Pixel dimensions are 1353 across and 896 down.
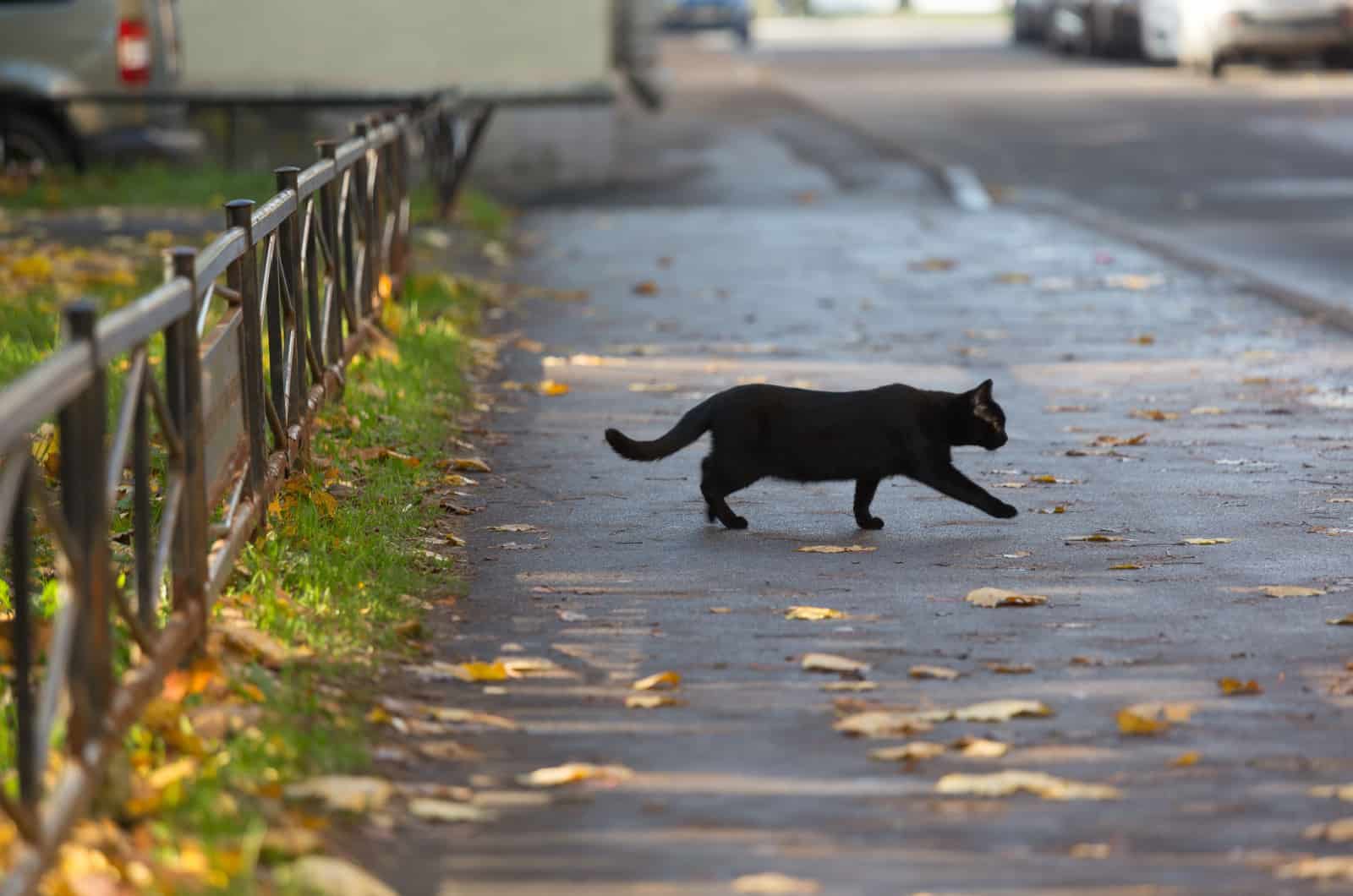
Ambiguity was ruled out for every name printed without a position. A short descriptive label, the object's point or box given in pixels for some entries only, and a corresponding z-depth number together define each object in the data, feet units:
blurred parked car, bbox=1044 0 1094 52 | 272.31
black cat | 44.78
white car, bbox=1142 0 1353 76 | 205.36
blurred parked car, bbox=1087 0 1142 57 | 248.73
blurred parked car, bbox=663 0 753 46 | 364.79
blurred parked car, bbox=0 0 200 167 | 112.37
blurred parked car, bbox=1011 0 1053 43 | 304.09
